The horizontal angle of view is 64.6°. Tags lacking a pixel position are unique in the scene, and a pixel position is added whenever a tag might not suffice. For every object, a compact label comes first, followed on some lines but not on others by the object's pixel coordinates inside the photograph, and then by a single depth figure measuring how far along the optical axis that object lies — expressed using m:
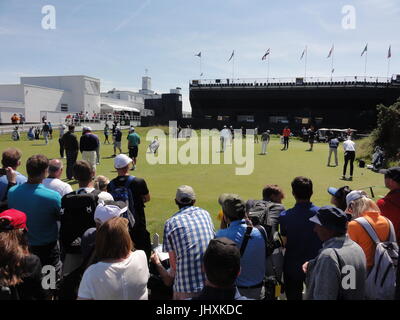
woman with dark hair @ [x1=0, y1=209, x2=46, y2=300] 2.49
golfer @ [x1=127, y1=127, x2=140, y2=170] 14.39
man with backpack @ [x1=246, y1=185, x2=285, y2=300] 3.67
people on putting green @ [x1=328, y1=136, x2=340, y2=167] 16.00
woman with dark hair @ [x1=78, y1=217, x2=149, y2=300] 2.50
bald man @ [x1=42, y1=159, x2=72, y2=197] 4.71
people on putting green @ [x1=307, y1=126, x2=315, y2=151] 23.10
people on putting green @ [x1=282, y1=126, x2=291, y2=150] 23.89
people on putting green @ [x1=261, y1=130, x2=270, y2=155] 20.17
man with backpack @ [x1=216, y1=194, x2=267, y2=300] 3.28
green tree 18.70
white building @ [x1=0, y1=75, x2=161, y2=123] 45.25
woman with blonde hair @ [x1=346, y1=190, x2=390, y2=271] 3.24
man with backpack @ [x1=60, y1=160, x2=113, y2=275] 3.88
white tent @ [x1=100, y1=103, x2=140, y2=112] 64.12
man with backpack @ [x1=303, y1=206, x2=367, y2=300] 2.62
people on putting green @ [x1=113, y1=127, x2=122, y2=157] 17.52
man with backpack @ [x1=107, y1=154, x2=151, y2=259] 4.70
